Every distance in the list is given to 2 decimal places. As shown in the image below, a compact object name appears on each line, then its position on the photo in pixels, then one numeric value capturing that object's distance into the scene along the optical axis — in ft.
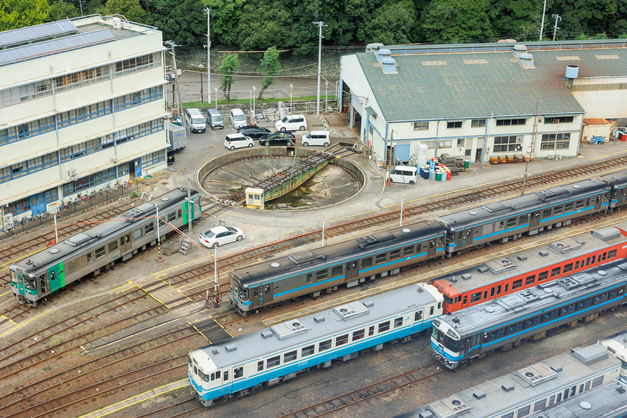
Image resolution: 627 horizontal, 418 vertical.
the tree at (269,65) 332.76
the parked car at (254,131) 294.05
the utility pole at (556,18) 372.83
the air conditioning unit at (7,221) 209.97
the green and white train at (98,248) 176.14
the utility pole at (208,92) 324.37
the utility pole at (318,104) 319.39
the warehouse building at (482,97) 265.75
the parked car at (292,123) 300.81
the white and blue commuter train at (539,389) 129.70
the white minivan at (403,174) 251.39
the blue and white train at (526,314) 156.66
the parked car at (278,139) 285.84
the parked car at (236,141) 281.54
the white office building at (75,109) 207.92
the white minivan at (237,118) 300.61
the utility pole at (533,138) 262.26
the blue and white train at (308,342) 144.36
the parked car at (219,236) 207.72
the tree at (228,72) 328.70
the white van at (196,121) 295.48
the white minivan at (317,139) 289.12
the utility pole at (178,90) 279.90
